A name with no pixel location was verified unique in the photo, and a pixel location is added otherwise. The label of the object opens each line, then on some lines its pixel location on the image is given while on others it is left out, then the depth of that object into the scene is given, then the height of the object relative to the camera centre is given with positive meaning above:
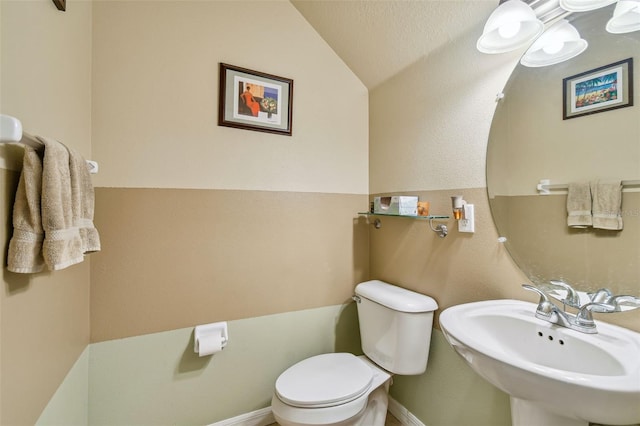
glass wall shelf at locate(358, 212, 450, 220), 1.36 -0.02
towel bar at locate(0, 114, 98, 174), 0.55 +0.16
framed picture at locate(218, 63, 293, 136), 1.54 +0.65
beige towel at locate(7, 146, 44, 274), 0.69 -0.02
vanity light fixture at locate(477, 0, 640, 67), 0.93 +0.68
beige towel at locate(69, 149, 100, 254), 0.85 +0.03
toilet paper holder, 1.42 -0.65
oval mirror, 0.88 +0.18
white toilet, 1.21 -0.82
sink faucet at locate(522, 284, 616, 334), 0.87 -0.34
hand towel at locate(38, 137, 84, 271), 0.72 +0.00
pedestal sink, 0.64 -0.42
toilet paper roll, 1.40 -0.68
